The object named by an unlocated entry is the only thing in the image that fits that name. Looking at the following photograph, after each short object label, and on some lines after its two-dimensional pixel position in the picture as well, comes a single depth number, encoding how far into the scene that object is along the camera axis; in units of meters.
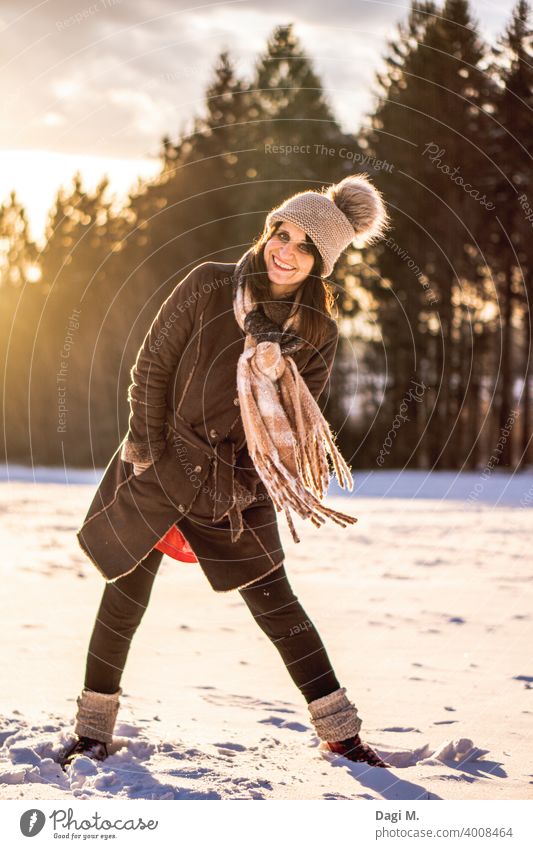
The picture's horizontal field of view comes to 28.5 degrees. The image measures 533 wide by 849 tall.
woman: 3.11
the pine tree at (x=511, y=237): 13.65
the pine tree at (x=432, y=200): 13.60
